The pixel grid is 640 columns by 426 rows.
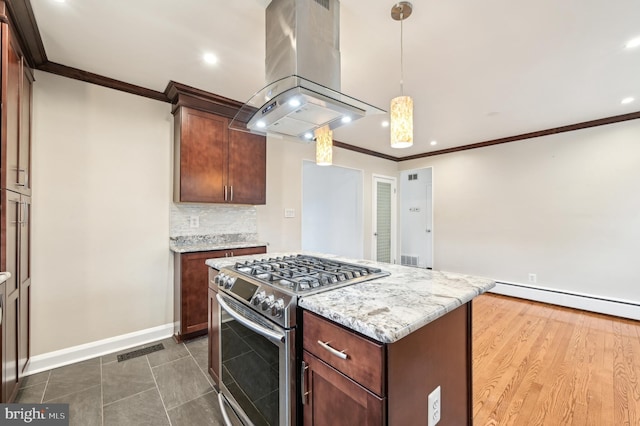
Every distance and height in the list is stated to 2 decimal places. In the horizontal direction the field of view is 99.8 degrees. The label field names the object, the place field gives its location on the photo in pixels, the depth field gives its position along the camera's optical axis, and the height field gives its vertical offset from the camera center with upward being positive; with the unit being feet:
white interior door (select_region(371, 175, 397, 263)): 17.60 -0.32
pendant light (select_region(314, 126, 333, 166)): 7.18 +1.81
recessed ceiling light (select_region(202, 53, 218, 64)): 7.05 +4.16
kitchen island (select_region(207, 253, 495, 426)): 2.83 -1.68
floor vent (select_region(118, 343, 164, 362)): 7.80 -4.14
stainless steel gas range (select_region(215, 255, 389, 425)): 3.66 -1.74
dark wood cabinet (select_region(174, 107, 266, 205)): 8.84 +1.88
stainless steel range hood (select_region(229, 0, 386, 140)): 4.62 +2.73
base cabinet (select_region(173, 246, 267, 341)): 8.46 -2.56
